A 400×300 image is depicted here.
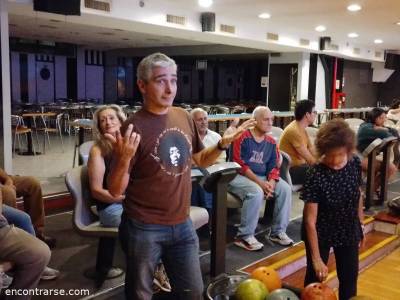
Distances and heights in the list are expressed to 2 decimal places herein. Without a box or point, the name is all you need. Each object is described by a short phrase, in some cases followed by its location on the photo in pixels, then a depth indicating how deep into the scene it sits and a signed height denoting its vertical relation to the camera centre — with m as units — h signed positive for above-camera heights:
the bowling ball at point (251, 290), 2.26 -0.98
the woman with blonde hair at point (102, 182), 2.70 -0.55
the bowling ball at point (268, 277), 2.44 -0.99
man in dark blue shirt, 3.53 -0.71
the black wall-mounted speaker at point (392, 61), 15.70 +1.25
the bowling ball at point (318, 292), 2.17 -0.94
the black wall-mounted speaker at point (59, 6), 5.54 +1.02
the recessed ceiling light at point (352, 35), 10.47 +1.46
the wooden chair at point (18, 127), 7.52 -0.67
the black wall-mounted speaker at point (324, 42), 11.59 +1.37
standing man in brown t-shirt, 1.75 -0.38
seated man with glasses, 4.21 -0.43
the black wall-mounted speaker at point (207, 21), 8.08 +1.28
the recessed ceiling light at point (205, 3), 6.92 +1.40
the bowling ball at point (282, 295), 2.23 -0.99
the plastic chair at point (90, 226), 2.74 -0.83
